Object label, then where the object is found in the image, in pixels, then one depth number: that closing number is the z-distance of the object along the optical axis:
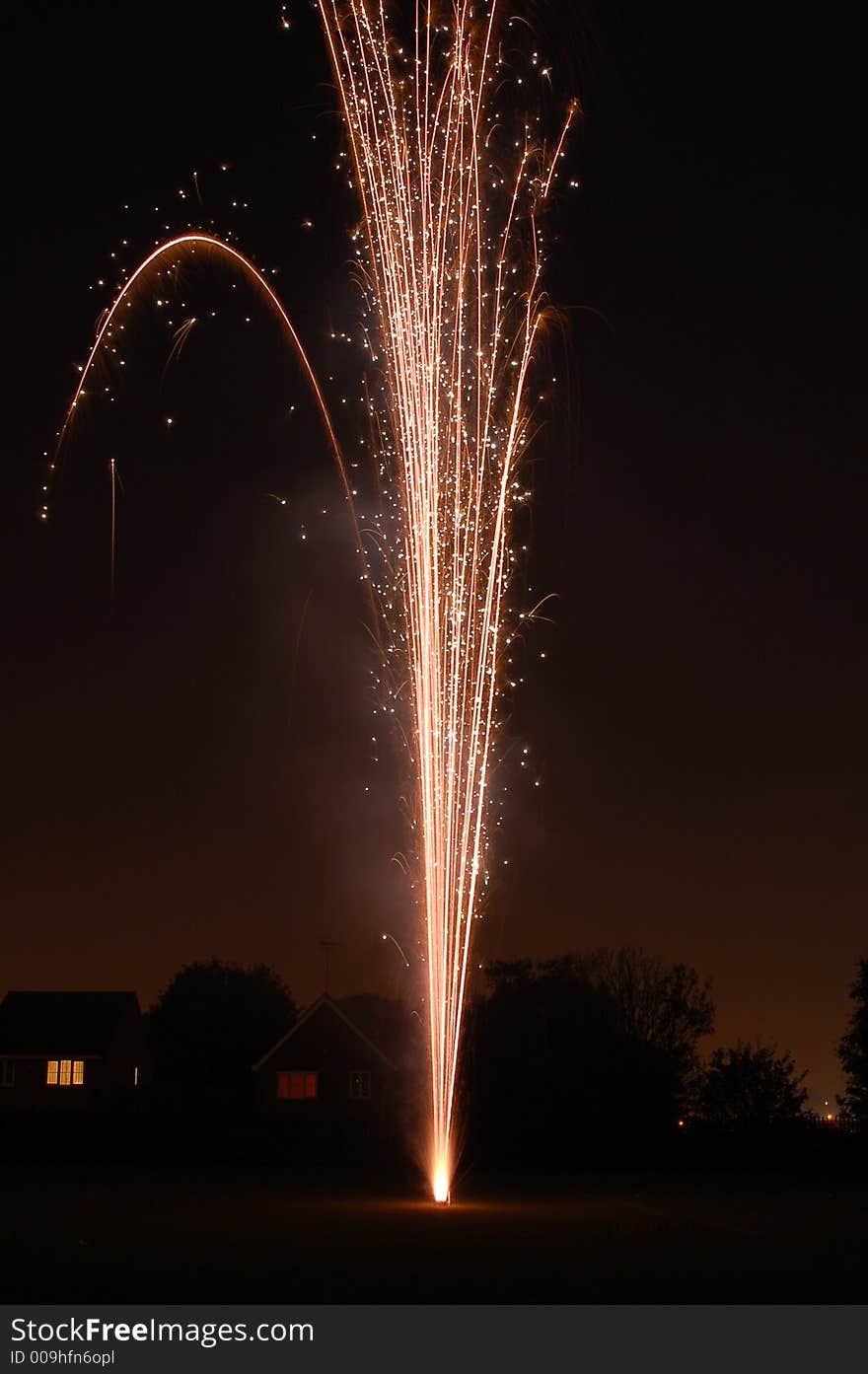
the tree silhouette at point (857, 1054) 52.53
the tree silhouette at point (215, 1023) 78.38
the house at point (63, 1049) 56.16
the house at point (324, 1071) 49.00
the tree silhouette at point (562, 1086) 36.22
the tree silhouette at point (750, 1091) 38.38
